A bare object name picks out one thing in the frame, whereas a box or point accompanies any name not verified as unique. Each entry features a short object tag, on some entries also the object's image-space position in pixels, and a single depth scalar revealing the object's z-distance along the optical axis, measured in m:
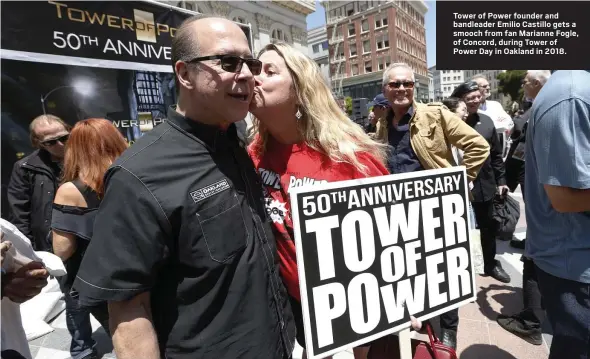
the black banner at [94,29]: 2.92
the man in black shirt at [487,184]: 3.54
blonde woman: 1.45
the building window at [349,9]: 64.06
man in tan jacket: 2.49
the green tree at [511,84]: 50.33
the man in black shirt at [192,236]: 0.98
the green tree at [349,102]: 37.66
